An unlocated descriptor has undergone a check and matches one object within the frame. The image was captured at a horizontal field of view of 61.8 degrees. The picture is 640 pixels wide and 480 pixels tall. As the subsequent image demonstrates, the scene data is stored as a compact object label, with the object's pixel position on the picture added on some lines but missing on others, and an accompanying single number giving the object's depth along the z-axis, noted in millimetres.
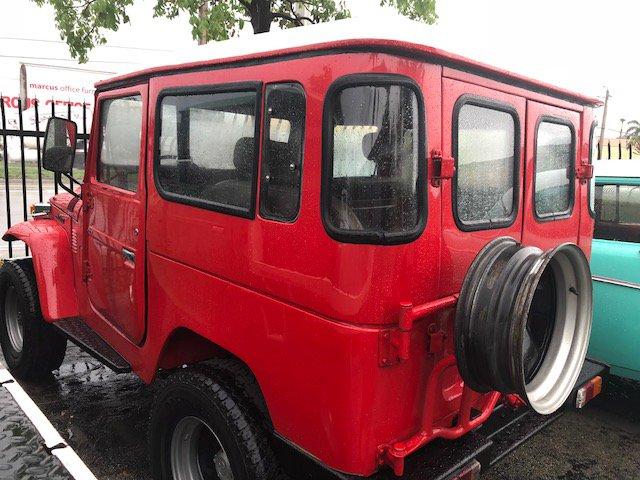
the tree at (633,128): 59088
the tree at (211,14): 6652
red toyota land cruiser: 1845
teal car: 3615
